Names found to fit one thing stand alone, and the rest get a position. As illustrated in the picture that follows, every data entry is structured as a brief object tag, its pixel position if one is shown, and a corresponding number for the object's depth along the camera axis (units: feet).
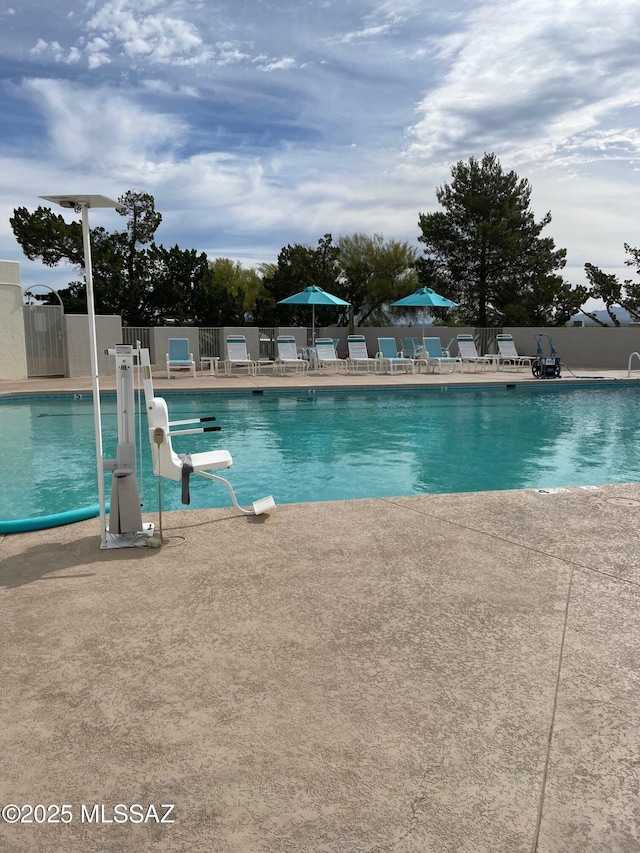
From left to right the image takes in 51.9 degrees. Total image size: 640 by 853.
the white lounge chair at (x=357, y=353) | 57.47
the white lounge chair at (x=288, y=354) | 53.93
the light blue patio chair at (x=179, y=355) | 50.79
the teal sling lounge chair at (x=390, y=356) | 54.96
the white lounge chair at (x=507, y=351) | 59.88
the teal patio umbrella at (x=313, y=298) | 55.36
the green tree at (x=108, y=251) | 76.48
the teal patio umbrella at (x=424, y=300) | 57.41
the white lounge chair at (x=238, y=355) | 52.70
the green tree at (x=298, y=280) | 79.25
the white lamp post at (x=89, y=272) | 10.71
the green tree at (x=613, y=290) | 79.77
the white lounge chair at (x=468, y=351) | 58.85
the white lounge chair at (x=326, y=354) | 55.36
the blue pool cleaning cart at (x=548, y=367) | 48.44
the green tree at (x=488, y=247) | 90.07
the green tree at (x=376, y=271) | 93.66
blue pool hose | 12.42
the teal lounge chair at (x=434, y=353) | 55.93
